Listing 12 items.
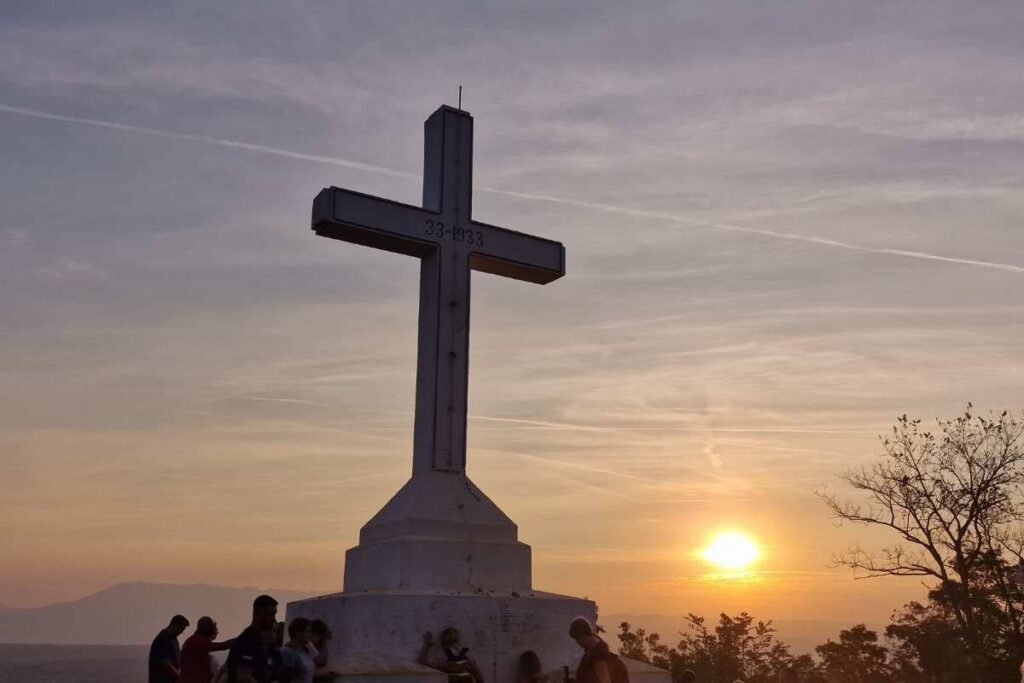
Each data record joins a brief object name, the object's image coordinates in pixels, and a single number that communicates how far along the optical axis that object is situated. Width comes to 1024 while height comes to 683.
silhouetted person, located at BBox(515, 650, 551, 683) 9.84
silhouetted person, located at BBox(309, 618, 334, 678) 8.06
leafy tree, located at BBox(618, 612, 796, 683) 17.31
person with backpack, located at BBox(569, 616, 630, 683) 7.98
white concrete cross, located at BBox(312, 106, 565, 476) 11.41
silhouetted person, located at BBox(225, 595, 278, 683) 6.97
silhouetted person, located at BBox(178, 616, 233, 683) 8.68
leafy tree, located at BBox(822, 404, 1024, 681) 20.42
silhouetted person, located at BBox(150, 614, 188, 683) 9.62
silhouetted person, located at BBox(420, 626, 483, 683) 9.38
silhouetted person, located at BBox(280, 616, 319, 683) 7.04
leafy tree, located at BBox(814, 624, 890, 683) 19.52
